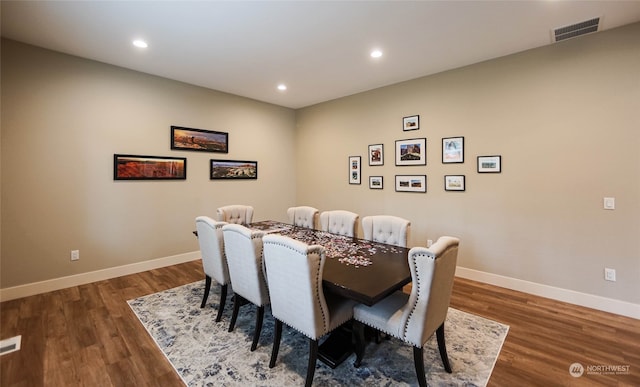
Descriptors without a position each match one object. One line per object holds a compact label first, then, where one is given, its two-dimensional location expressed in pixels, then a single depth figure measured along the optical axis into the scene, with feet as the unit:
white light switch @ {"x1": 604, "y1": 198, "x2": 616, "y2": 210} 9.30
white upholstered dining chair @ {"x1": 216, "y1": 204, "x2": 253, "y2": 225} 12.32
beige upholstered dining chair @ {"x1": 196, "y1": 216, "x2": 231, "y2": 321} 8.47
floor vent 7.29
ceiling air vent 8.82
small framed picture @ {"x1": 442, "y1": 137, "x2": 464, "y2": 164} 12.45
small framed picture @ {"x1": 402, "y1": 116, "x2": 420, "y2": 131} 13.79
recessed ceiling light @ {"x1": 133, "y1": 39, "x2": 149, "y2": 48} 10.11
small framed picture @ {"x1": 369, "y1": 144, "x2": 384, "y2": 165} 15.28
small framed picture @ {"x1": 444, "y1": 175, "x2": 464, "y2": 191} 12.47
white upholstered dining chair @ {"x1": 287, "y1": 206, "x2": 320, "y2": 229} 12.09
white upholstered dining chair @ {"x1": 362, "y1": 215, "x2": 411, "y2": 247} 8.81
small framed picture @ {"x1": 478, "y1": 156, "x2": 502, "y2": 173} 11.46
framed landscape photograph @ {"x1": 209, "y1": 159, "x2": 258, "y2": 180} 15.93
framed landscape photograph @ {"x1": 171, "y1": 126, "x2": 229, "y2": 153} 14.39
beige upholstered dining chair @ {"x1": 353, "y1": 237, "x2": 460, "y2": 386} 5.33
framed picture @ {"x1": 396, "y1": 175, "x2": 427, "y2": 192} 13.69
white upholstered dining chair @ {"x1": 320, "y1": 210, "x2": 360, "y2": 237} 10.39
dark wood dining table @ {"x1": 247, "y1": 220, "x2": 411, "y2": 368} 5.57
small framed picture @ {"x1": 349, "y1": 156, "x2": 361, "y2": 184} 16.43
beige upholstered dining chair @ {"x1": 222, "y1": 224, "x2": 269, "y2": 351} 7.09
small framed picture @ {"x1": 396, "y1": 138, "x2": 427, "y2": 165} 13.64
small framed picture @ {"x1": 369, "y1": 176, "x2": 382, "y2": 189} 15.46
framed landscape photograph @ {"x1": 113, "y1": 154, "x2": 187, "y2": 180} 12.67
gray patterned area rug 6.34
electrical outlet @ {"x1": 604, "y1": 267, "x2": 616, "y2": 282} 9.36
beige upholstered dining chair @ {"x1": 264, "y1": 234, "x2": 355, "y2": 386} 5.61
